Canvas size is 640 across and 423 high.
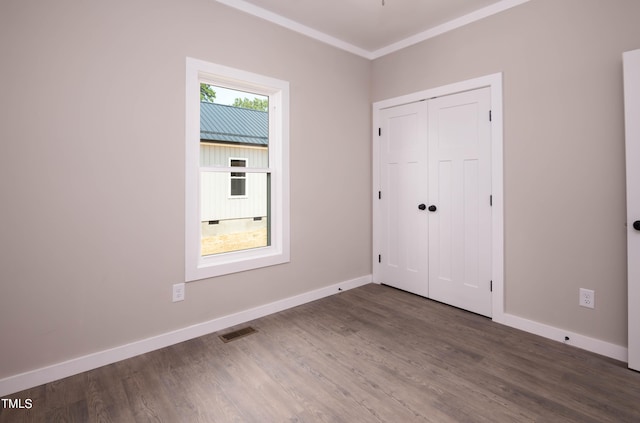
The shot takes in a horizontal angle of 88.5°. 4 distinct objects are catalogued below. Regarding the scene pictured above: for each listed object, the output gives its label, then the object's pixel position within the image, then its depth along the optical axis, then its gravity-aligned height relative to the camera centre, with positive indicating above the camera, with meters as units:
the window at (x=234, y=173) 2.62 +0.36
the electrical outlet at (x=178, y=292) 2.54 -0.61
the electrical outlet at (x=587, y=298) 2.40 -0.63
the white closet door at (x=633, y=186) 2.10 +0.17
